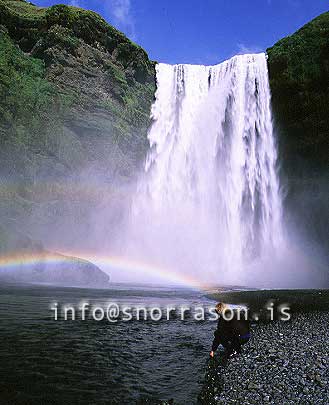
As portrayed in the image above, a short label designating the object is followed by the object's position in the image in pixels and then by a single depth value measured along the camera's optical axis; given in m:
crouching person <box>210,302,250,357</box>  7.79
